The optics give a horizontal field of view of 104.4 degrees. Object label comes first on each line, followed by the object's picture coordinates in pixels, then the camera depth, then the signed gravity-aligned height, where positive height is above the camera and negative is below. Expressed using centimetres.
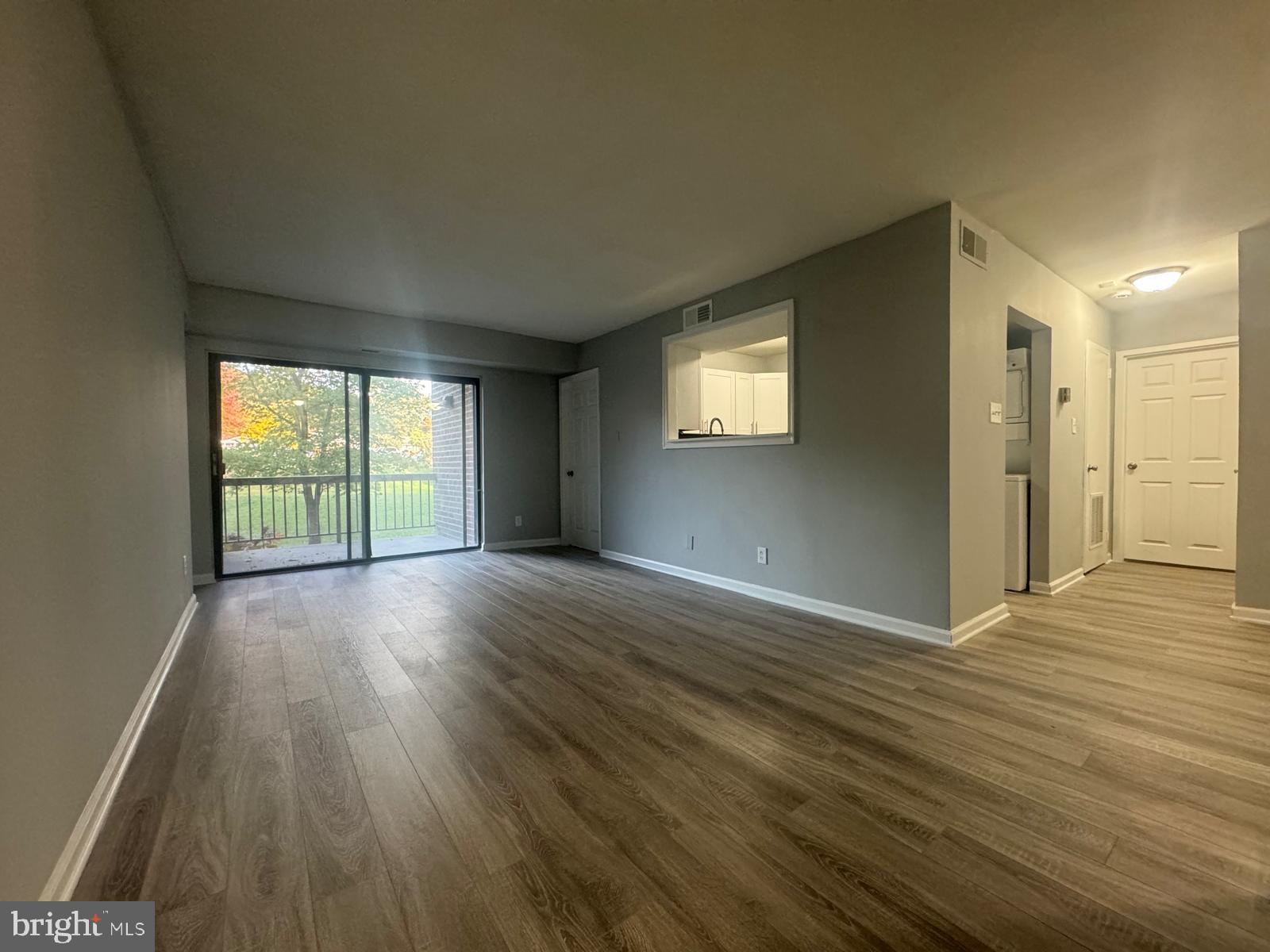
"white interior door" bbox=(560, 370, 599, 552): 604 +8
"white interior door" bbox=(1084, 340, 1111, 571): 455 +8
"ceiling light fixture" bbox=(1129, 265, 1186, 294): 378 +142
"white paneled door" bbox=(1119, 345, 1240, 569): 454 +4
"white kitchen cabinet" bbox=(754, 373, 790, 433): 594 +79
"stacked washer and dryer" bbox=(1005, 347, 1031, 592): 398 -18
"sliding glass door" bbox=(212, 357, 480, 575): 478 +13
